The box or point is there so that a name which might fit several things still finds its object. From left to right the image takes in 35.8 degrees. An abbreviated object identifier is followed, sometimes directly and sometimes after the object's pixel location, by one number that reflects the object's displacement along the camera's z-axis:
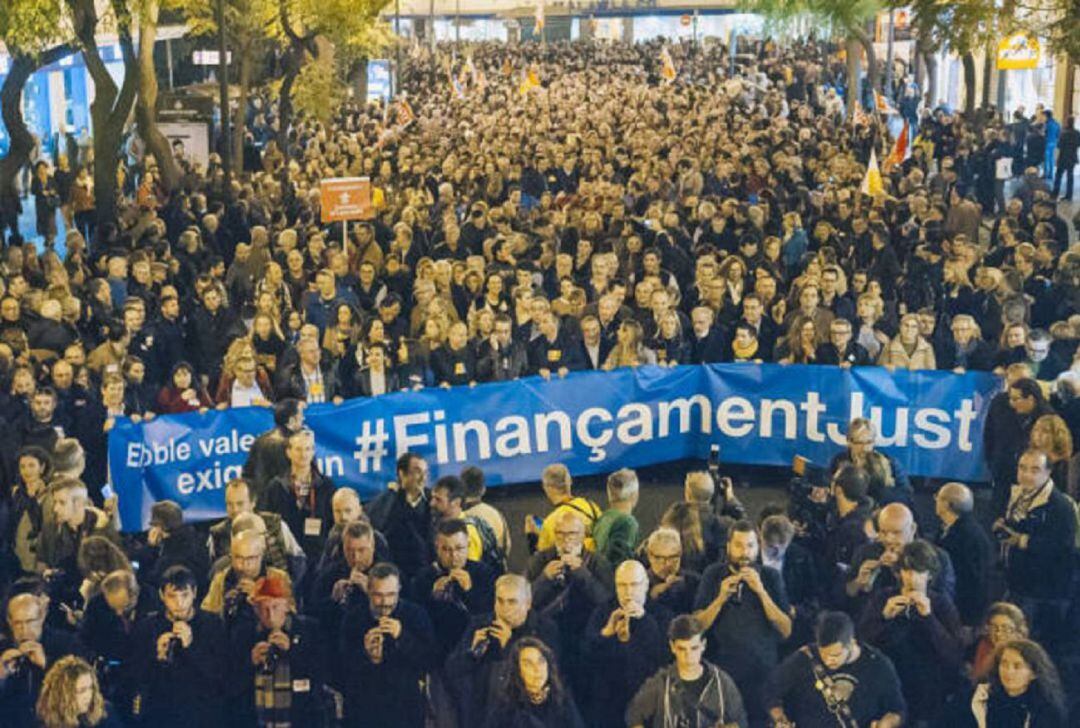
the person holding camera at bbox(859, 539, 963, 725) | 7.72
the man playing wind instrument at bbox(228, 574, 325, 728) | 7.79
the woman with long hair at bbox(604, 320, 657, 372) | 13.38
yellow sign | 31.08
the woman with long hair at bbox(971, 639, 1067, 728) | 7.01
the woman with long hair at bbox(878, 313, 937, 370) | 12.93
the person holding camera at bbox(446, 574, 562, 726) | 7.47
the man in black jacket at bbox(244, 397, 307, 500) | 10.49
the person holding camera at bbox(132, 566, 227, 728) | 7.73
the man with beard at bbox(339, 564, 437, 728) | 7.76
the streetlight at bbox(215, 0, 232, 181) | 25.53
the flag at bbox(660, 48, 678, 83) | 45.09
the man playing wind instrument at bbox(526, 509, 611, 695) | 8.07
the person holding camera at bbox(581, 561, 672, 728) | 7.62
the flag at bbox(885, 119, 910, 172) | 24.03
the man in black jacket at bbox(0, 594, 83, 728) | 7.46
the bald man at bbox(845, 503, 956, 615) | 8.30
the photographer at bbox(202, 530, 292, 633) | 8.03
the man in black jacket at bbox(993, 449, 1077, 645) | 9.15
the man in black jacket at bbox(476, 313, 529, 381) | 13.31
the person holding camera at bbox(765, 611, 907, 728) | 7.17
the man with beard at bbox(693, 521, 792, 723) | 7.96
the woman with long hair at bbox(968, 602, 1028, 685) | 7.39
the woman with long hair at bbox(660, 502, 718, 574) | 8.79
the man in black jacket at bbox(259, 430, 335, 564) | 9.80
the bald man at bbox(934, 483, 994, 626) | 8.79
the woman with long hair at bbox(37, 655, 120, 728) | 6.89
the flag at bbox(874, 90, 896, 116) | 32.38
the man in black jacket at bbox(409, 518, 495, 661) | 8.26
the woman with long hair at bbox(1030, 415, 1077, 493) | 10.15
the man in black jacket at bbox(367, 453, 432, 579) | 9.46
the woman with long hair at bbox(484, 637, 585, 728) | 7.15
